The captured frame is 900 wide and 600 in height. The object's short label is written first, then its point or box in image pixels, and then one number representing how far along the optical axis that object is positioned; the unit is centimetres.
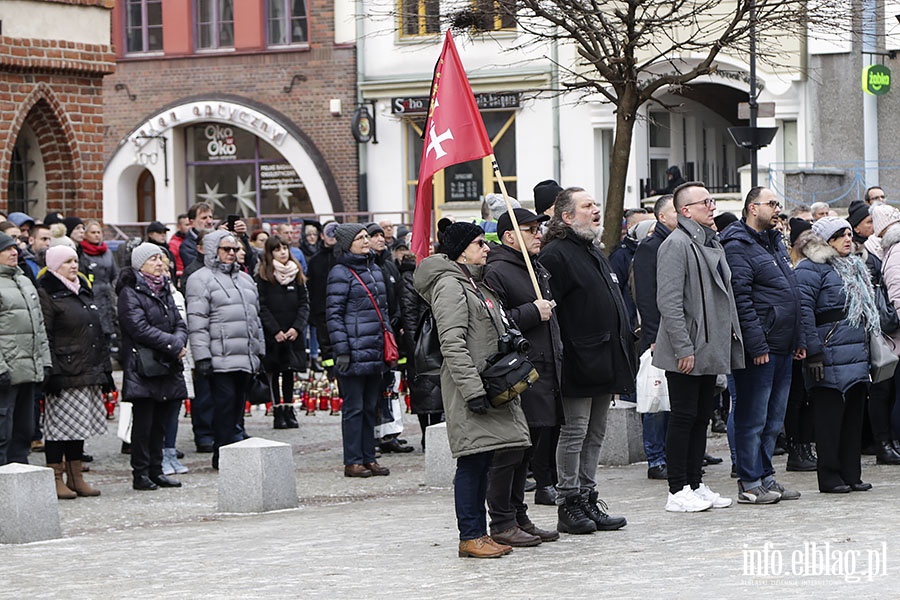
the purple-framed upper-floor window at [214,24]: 3766
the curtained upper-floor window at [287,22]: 3709
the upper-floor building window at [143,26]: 3806
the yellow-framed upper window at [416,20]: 2526
